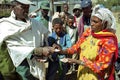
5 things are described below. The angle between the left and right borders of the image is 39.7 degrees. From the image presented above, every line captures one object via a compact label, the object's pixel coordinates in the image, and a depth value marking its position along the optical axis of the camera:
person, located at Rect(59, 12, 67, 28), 3.88
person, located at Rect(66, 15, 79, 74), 3.64
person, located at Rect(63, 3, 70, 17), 4.30
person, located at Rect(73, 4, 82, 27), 4.35
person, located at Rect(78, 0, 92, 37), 3.09
